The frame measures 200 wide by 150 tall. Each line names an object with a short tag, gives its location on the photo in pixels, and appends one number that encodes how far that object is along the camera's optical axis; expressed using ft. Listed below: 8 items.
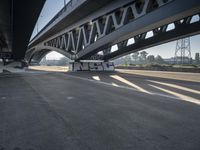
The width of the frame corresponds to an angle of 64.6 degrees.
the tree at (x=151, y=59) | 434.79
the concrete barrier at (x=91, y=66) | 94.02
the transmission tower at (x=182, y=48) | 221.19
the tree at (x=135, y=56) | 576.40
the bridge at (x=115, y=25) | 42.68
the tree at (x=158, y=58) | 410.00
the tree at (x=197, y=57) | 328.08
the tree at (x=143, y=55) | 520.79
